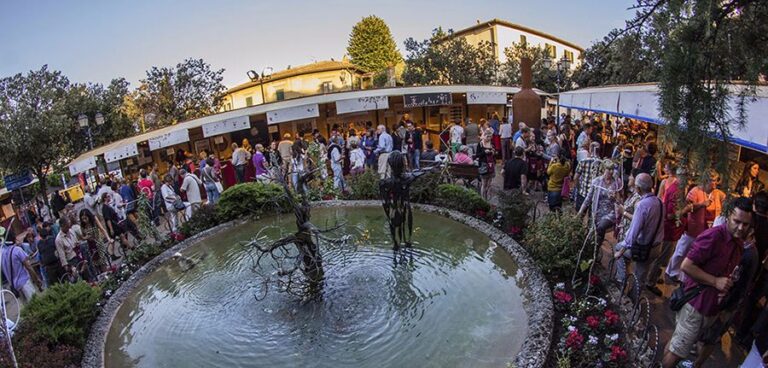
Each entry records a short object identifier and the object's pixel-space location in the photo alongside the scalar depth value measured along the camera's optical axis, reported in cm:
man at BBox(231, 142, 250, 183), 1361
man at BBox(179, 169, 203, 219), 1114
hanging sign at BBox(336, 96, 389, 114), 1855
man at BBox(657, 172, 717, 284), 574
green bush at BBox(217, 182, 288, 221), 1043
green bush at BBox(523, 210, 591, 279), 637
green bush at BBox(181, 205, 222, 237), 998
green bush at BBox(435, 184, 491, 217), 921
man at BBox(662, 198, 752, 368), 410
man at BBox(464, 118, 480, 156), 1473
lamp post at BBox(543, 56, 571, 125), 2225
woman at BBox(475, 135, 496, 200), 1101
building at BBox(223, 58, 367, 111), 4237
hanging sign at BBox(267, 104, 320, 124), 1770
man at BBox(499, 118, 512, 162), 1430
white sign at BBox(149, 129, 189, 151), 1570
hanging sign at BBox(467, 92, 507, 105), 1912
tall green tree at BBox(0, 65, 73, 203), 1714
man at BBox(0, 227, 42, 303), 763
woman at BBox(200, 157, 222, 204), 1212
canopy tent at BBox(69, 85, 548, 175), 1548
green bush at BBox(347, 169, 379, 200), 1120
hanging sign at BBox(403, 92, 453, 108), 1931
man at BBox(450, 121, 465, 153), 1411
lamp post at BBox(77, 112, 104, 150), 1776
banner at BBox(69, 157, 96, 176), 1488
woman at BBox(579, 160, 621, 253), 689
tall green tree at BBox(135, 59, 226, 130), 3089
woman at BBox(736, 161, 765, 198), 775
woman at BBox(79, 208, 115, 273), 919
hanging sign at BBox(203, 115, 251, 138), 1692
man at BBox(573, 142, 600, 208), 805
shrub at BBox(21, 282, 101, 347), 600
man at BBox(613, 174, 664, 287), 561
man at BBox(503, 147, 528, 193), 991
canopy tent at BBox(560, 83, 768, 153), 496
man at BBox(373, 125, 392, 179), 1311
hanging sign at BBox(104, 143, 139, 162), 1494
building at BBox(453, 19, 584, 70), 4359
